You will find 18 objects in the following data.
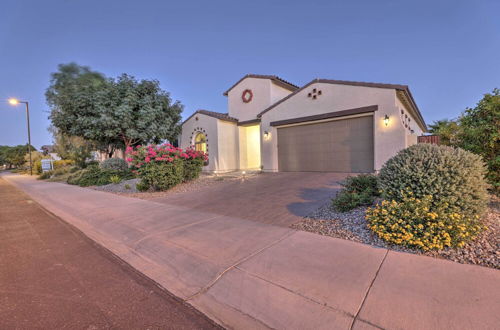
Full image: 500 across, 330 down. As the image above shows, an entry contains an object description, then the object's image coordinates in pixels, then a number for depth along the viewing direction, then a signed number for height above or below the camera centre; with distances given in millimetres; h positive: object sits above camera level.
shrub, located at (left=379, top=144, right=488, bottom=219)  3484 -411
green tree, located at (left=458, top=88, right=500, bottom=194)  4570 +490
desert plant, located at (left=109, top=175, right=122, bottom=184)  11820 -1010
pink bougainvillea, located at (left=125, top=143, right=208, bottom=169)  8750 +259
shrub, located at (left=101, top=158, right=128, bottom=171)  13766 -182
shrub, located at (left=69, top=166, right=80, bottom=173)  18578 -585
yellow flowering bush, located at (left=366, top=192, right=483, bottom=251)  3135 -1082
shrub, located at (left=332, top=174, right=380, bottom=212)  5012 -901
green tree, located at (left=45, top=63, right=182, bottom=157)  13920 +3479
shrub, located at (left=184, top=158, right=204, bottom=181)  10108 -380
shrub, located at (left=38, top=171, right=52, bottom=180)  19156 -1136
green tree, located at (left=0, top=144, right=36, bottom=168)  47188 +2094
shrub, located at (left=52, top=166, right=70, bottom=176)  19391 -768
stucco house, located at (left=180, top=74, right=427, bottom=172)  9609 +1805
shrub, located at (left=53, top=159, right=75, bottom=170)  23772 -46
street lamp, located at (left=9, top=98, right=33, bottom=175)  18053 +5208
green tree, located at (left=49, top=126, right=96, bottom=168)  18234 +1290
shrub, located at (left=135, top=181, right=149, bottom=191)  9266 -1090
